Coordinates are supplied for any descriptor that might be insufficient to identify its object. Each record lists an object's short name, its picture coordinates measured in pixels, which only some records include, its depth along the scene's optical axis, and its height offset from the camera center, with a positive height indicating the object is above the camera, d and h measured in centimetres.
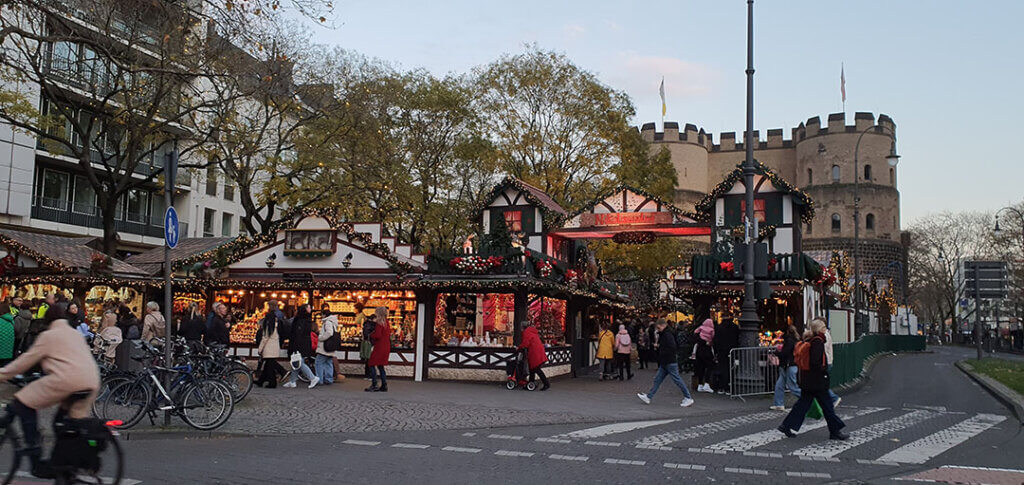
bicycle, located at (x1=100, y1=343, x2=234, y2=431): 1050 -118
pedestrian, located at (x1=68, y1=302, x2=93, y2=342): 1589 -29
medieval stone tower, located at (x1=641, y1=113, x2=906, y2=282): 6981 +1212
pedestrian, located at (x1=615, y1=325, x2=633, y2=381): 2231 -76
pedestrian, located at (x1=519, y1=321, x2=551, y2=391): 1859 -77
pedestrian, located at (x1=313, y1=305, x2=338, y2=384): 1844 -92
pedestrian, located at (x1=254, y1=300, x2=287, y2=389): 1738 -82
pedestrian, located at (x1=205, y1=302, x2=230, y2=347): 1661 -41
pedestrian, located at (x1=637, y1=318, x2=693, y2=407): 1548 -80
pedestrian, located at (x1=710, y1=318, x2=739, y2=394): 1786 -58
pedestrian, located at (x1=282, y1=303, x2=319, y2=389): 1783 -77
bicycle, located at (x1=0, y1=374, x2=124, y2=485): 632 -108
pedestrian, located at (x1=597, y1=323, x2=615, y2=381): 2217 -76
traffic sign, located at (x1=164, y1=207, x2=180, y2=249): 1077 +103
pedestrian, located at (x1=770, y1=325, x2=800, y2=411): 1468 -87
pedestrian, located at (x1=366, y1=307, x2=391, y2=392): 1734 -73
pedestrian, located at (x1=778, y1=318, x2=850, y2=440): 1116 -92
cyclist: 636 -56
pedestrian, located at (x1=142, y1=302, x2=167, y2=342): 1578 -36
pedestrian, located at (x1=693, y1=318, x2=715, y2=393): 1820 -74
